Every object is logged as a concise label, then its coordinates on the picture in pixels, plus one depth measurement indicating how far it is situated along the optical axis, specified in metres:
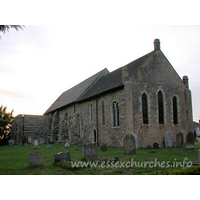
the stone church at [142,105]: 20.00
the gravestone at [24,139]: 27.84
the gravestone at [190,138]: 15.98
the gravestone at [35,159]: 9.17
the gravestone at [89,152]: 11.16
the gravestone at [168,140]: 19.31
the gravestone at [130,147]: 13.53
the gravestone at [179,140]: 19.34
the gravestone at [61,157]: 9.99
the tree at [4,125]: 34.25
